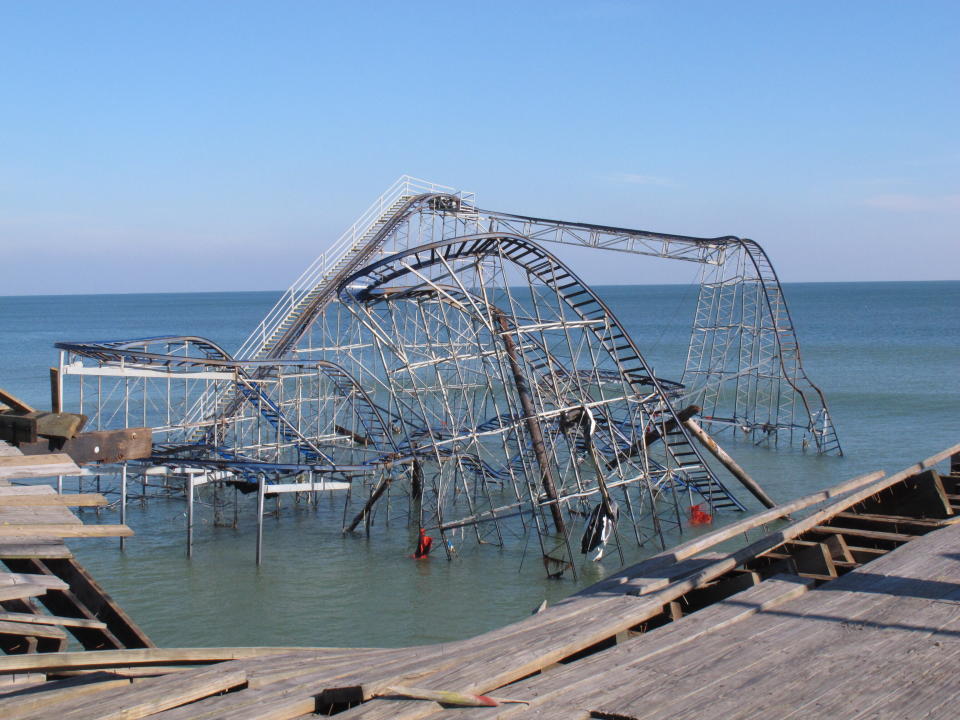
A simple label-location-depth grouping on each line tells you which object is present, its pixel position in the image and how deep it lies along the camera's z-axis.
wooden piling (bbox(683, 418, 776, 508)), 22.84
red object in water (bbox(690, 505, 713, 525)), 22.55
